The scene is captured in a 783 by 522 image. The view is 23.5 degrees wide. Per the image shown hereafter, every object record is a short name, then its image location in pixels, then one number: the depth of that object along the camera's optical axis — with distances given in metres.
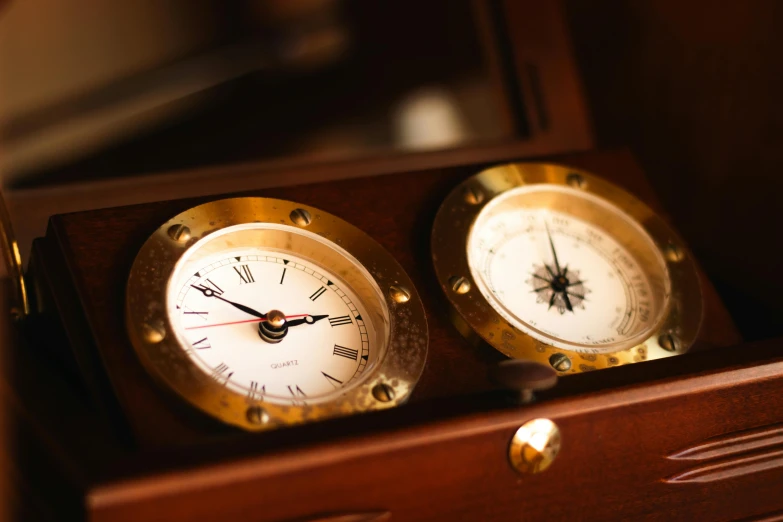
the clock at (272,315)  0.41
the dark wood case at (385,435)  0.38
